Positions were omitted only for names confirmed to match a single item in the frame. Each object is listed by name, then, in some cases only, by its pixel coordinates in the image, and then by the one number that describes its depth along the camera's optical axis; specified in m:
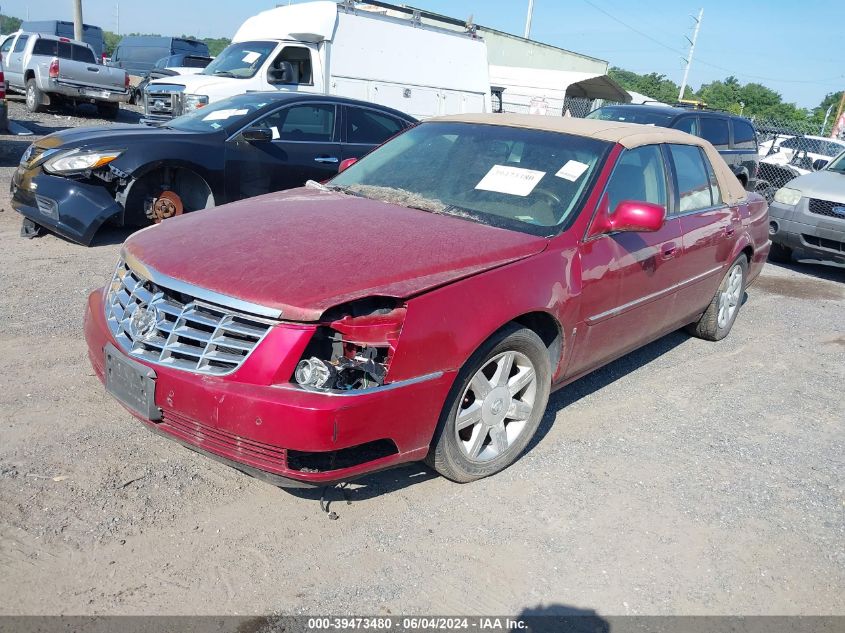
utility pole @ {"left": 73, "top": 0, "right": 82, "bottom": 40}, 22.64
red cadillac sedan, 2.71
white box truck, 11.85
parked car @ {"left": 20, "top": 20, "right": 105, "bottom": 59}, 26.61
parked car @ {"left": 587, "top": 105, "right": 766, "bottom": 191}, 11.28
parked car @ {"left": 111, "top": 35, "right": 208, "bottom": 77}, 26.84
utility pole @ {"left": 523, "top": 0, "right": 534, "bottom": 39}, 37.56
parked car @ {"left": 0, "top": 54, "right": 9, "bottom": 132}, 12.56
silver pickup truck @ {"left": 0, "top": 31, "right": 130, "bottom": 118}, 17.31
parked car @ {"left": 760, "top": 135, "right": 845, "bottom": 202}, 15.42
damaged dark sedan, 6.51
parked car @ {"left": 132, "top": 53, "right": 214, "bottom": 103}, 22.64
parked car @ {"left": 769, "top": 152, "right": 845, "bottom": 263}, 8.52
